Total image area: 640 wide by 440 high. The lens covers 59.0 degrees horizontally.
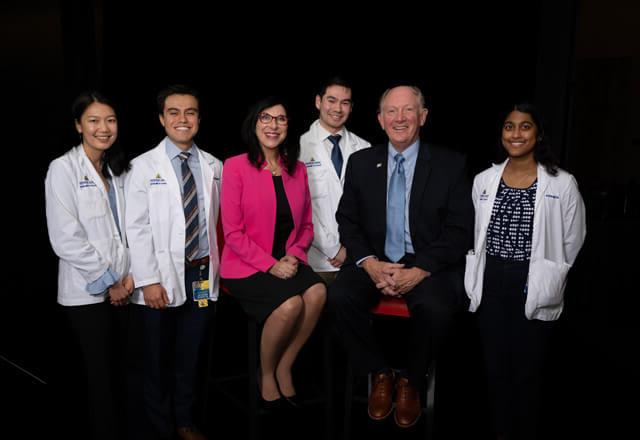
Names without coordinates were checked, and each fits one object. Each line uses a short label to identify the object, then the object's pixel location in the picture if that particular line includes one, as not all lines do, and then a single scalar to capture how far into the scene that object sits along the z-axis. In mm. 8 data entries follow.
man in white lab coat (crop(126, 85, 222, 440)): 2344
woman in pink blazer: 2348
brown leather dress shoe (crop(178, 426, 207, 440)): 2476
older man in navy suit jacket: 2289
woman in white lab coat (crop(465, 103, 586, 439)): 2283
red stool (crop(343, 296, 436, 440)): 2275
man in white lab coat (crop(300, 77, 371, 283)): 2893
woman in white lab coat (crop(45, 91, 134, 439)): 2176
